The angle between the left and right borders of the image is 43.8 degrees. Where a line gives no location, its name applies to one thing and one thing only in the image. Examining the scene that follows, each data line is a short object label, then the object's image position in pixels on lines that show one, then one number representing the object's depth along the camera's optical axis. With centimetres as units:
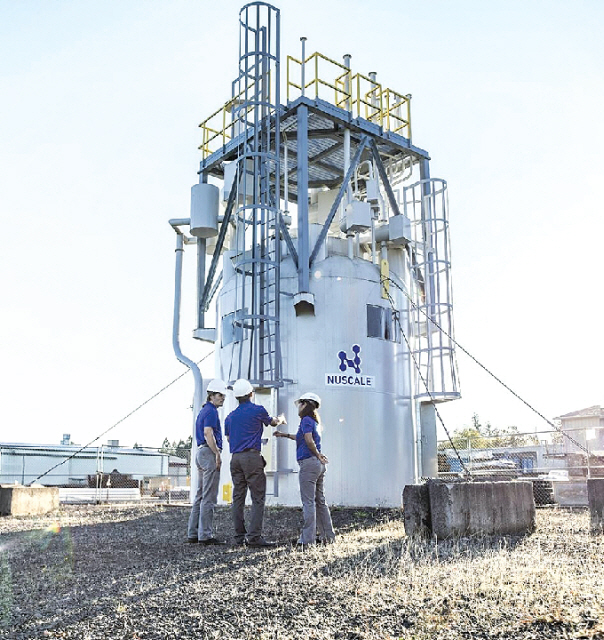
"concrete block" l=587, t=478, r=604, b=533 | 985
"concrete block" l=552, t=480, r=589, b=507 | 1563
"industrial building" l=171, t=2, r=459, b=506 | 1534
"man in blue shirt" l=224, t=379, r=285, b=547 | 891
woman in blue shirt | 873
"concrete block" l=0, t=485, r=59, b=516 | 1477
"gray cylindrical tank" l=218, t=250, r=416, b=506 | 1523
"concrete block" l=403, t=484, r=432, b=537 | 892
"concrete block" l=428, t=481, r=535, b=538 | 888
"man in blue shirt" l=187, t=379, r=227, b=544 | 911
